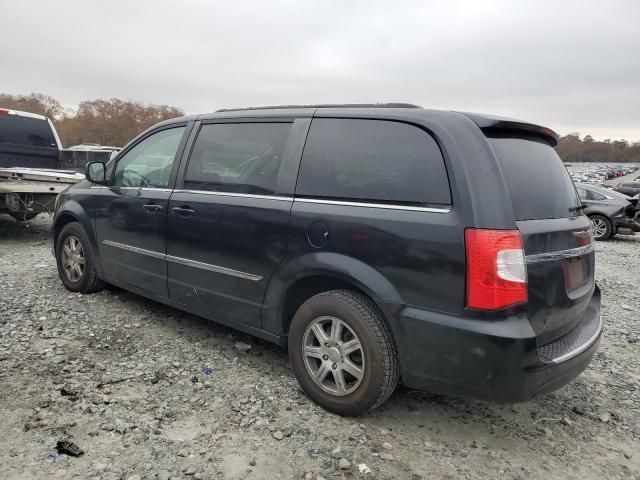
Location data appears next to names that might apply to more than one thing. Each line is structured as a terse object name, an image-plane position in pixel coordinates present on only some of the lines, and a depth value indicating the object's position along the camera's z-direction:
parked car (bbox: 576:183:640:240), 12.66
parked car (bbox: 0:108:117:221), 7.12
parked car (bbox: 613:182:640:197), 28.74
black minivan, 2.36
